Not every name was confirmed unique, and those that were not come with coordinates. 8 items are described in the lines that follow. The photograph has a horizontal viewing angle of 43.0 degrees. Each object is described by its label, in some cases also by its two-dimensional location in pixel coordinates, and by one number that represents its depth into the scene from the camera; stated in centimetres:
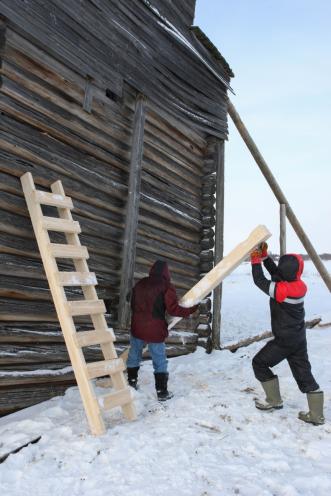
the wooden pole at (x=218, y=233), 786
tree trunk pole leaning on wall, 877
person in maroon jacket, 459
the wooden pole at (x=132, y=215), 575
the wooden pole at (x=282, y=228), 878
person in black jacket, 416
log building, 445
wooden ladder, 371
